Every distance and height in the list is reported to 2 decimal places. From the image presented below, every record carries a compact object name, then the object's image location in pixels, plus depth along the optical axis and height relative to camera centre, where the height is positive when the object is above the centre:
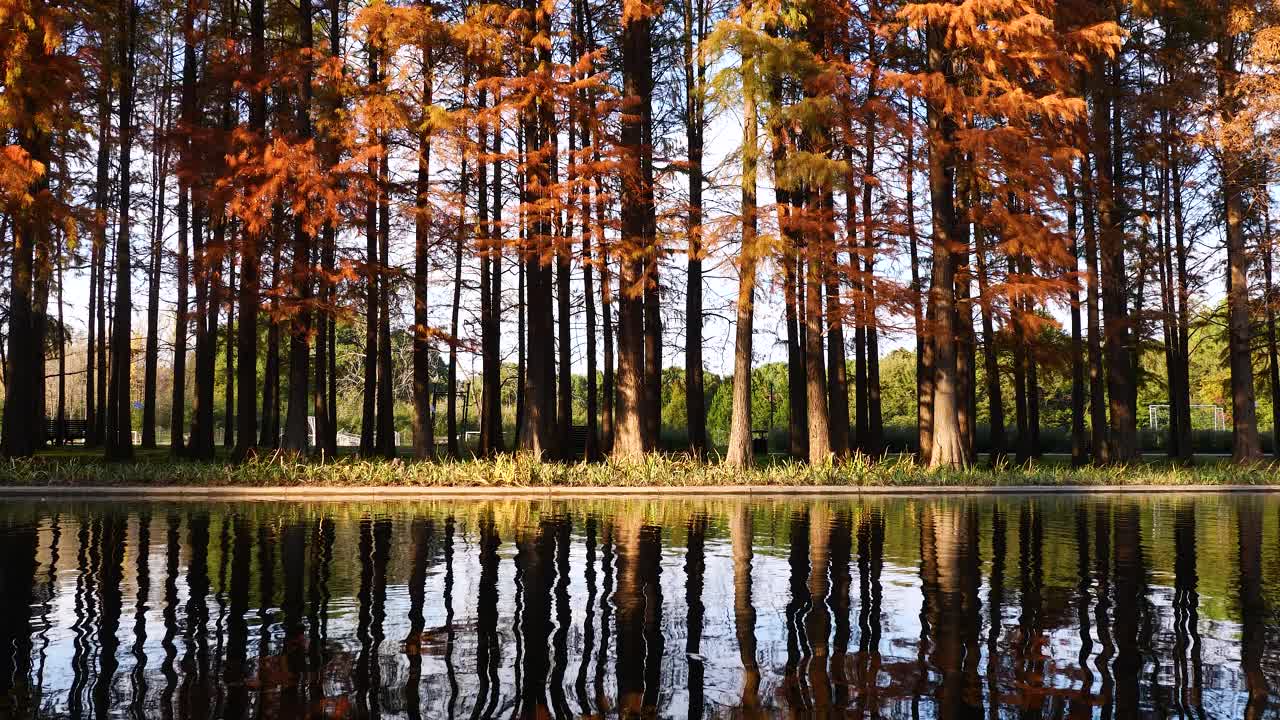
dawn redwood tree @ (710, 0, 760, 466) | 22.94 +3.60
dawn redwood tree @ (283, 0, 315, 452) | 24.00 +2.04
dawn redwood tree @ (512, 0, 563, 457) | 23.72 +4.20
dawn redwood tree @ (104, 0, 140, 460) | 28.91 +3.25
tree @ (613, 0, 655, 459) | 23.84 +3.52
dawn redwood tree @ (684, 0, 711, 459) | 27.47 +2.38
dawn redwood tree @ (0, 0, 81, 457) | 21.81 +5.08
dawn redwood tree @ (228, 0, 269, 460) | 23.89 +2.75
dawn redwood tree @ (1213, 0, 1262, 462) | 28.31 +4.10
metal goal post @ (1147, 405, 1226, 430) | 55.17 -0.93
